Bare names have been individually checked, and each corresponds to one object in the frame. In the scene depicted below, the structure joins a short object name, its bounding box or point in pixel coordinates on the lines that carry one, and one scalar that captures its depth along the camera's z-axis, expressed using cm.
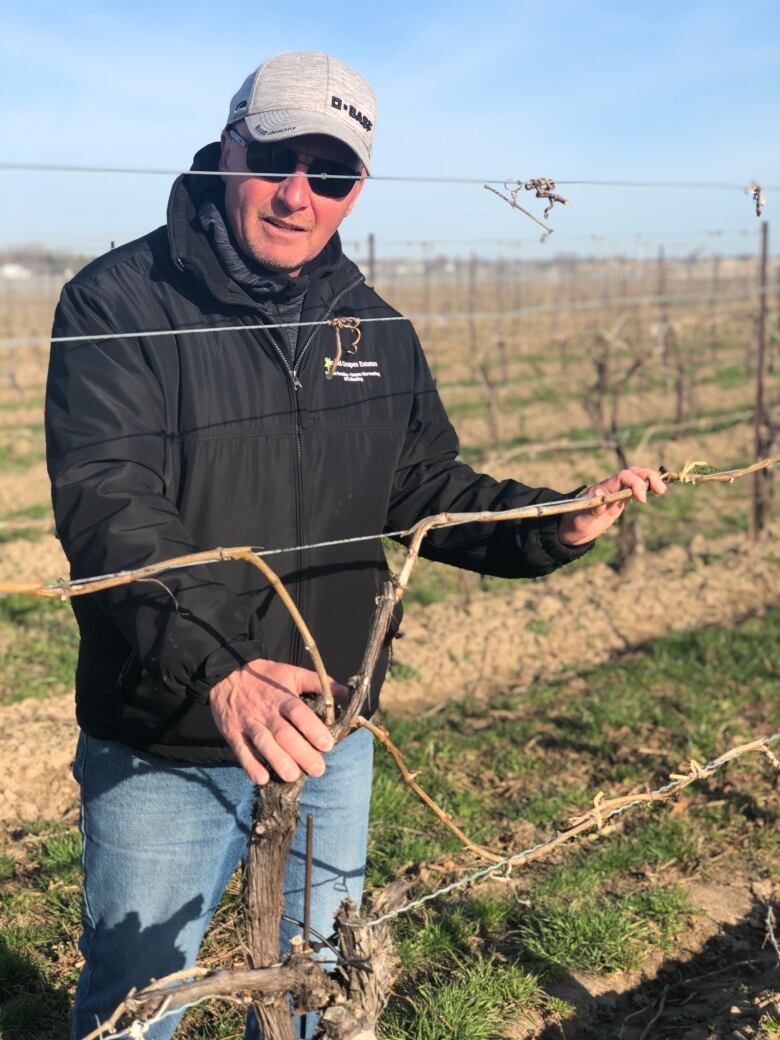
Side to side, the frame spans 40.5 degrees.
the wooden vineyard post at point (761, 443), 793
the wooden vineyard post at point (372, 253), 716
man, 182
